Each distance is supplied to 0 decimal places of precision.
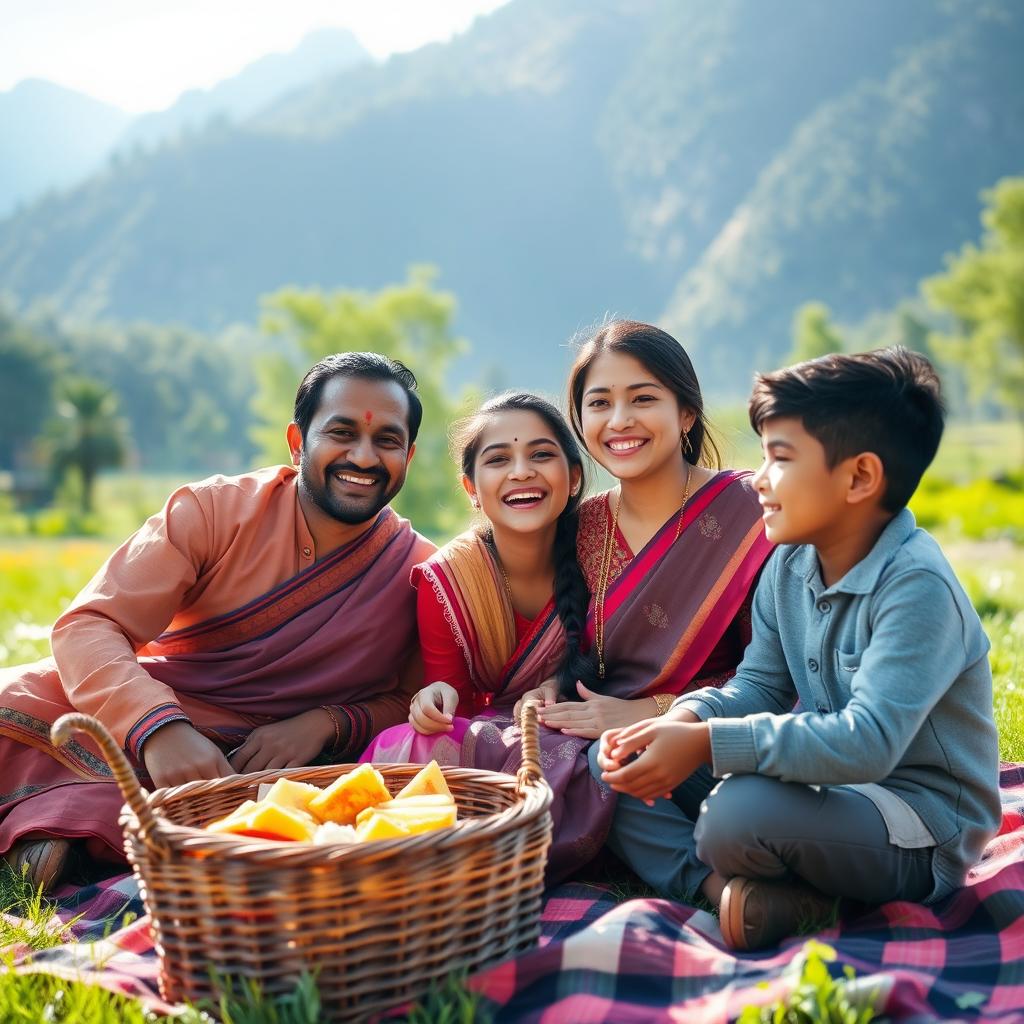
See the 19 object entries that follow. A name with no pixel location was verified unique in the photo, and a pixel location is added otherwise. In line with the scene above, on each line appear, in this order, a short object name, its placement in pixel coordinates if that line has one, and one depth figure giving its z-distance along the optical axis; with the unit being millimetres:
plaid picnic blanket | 2246
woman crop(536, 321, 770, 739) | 3635
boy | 2566
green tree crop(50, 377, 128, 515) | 45906
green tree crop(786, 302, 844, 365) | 48250
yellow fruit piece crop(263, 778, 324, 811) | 2725
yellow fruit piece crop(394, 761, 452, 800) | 2768
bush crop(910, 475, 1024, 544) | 18344
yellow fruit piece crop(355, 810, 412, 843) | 2377
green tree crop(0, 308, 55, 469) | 71312
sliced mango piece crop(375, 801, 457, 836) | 2439
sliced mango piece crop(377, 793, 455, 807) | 2572
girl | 3766
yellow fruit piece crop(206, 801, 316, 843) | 2445
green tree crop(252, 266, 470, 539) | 44844
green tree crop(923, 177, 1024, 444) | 34125
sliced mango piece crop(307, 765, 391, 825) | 2717
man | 3699
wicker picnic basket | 2207
